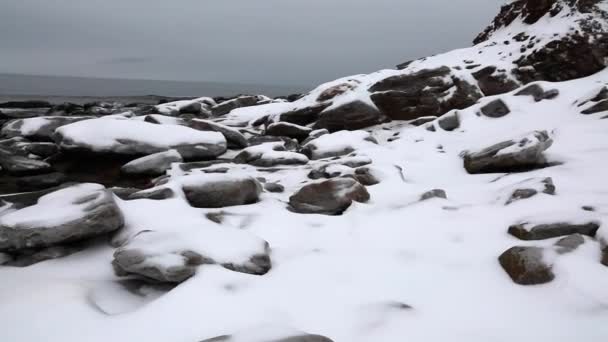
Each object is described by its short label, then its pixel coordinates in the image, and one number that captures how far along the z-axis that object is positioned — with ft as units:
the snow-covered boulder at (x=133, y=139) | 31.99
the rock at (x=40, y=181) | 28.60
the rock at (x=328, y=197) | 18.88
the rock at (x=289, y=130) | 47.37
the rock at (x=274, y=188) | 23.75
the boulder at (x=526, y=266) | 11.38
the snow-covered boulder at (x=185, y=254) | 12.21
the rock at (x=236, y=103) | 73.36
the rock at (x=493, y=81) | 47.96
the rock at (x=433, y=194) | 19.10
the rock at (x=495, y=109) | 34.99
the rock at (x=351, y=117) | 45.91
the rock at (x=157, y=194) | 18.72
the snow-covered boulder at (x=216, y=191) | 19.30
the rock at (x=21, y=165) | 31.45
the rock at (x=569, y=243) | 11.85
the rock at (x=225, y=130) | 40.50
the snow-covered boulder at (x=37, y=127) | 41.81
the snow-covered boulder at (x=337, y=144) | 33.86
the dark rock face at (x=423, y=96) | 45.88
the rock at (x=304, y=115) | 53.21
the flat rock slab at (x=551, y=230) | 12.94
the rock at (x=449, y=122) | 35.45
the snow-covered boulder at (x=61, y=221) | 14.17
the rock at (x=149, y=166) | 30.04
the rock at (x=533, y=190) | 16.93
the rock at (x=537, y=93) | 34.68
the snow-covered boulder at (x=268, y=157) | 32.14
